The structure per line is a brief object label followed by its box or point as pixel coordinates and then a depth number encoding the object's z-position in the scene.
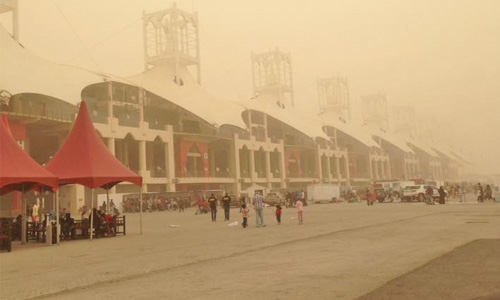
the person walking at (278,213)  22.86
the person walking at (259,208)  21.70
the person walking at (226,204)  26.88
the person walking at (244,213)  21.21
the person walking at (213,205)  26.56
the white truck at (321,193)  55.66
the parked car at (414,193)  44.54
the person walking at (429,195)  36.76
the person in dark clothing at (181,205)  46.07
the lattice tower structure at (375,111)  144.75
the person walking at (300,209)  21.60
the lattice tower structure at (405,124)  165.12
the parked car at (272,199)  48.44
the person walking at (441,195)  37.28
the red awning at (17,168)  16.20
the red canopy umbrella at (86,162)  18.66
